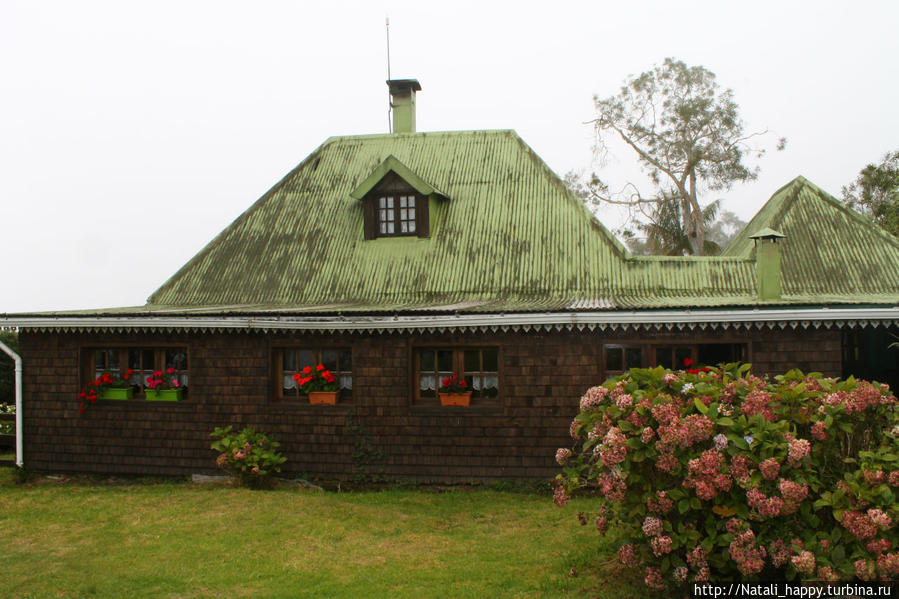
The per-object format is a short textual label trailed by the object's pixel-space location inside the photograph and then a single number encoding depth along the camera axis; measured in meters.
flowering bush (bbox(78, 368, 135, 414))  11.84
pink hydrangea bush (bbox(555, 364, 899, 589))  5.20
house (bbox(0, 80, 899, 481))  10.41
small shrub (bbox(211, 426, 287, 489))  10.76
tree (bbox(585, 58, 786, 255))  27.17
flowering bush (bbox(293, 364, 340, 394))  11.17
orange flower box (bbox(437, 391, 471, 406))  10.84
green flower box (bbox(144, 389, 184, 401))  11.69
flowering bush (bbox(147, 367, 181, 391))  11.70
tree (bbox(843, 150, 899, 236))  20.67
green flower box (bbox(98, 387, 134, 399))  11.88
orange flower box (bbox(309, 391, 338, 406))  11.16
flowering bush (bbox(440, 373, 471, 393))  10.83
